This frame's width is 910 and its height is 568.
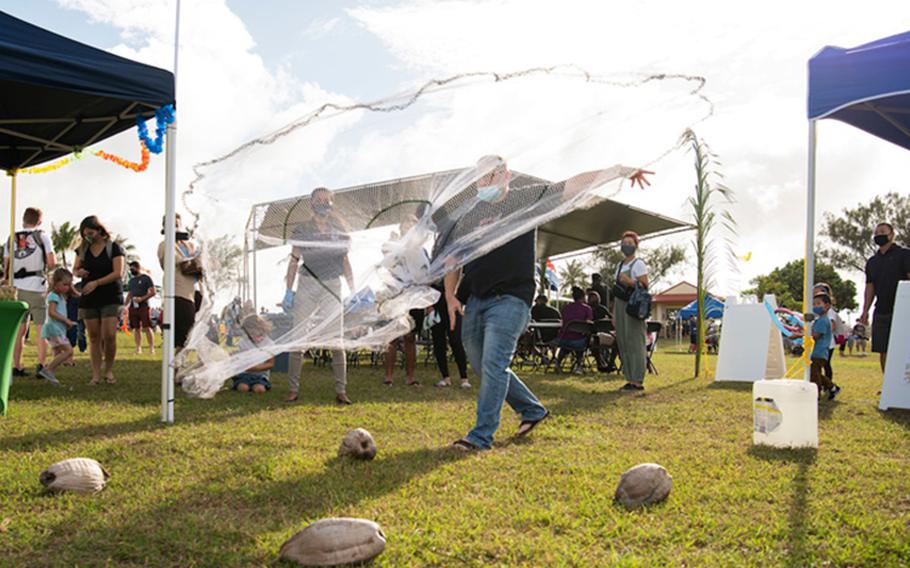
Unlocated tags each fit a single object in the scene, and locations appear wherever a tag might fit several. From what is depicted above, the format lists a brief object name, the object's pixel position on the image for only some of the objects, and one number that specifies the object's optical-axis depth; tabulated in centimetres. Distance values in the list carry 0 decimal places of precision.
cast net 449
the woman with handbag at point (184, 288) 748
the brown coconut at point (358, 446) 417
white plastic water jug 467
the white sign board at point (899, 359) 672
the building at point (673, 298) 5794
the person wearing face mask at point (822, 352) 791
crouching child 463
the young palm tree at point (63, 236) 5328
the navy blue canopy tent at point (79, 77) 496
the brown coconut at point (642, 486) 329
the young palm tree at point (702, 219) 1102
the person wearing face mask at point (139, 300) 1161
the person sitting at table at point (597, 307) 1194
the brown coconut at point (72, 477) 333
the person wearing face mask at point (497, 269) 449
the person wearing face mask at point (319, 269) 468
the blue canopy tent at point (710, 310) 3263
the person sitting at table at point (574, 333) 1094
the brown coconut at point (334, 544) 248
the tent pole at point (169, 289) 532
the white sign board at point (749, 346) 976
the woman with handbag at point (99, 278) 726
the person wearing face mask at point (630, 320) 829
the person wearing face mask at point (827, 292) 829
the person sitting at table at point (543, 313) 1280
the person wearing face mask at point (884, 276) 745
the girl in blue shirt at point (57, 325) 791
